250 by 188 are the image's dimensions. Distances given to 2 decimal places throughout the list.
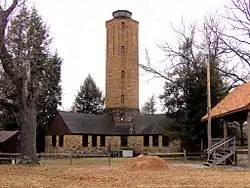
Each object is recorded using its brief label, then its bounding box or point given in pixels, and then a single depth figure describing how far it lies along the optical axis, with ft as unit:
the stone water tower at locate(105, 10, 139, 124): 176.76
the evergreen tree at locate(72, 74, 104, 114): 205.88
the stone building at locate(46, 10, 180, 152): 164.45
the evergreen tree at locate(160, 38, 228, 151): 126.62
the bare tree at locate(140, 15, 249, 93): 124.98
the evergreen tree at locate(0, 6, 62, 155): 102.58
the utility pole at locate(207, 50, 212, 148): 88.99
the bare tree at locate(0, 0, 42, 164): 76.18
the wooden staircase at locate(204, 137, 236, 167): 86.28
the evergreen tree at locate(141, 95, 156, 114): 308.21
